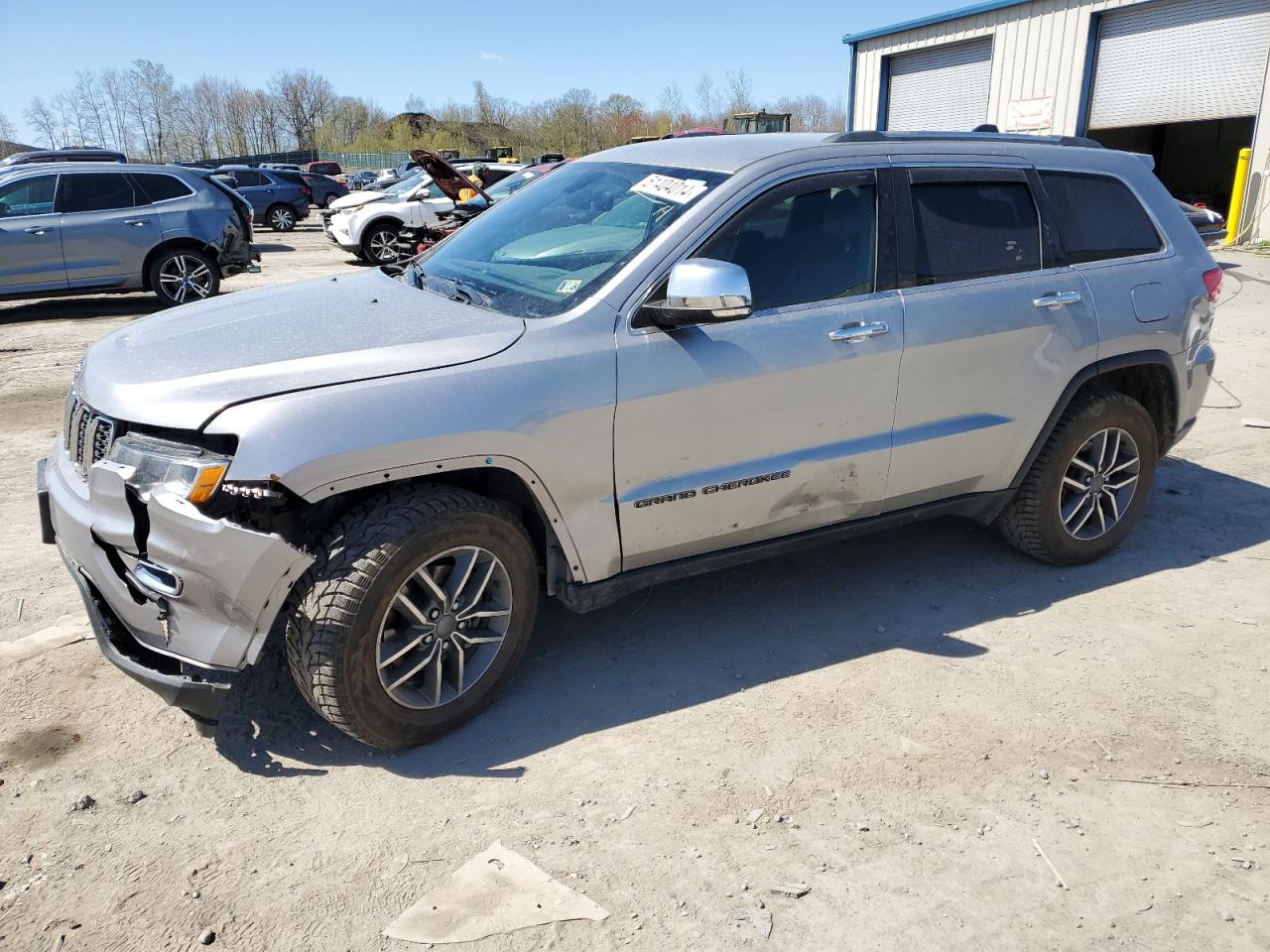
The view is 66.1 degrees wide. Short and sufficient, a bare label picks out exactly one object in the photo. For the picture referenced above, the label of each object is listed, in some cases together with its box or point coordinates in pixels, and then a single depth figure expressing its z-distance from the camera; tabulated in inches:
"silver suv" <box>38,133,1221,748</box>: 111.1
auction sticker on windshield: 137.9
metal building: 690.2
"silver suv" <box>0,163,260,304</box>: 434.9
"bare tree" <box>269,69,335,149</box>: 3905.0
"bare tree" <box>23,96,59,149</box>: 3408.0
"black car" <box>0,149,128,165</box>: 690.4
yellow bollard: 690.2
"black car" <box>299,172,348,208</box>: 1275.8
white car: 623.2
